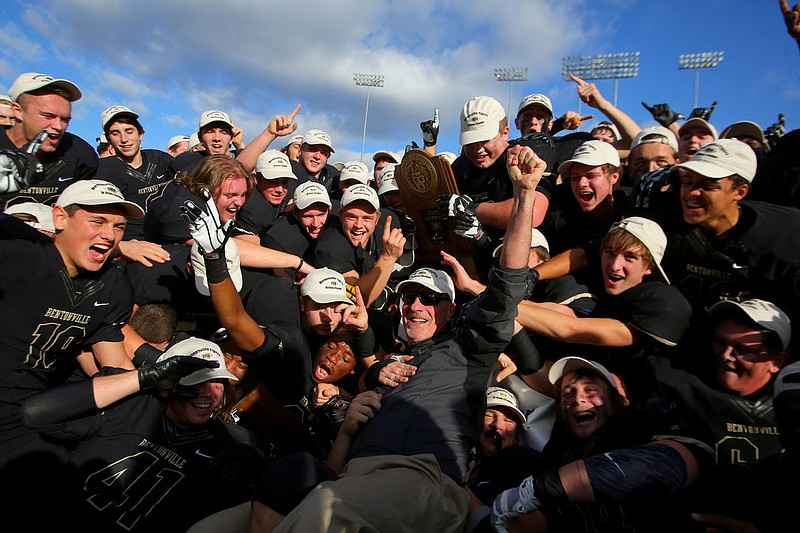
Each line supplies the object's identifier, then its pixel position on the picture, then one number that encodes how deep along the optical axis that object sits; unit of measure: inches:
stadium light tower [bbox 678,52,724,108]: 1420.5
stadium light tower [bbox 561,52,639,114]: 1519.4
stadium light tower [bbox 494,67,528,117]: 1553.9
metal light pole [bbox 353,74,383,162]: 1562.5
